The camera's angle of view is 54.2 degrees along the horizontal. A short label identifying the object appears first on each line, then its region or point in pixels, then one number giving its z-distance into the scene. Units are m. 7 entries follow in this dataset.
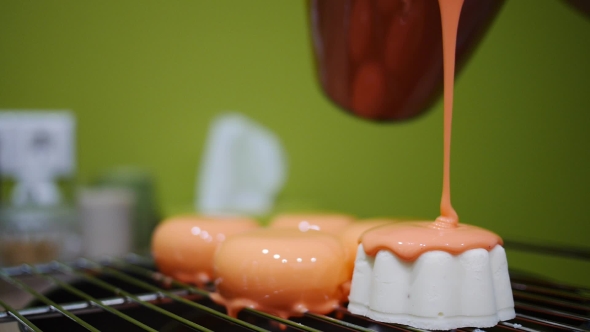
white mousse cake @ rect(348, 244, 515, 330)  0.56
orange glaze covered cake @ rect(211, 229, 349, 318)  0.63
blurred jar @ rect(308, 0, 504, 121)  0.66
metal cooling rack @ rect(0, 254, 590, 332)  0.58
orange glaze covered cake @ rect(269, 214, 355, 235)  0.85
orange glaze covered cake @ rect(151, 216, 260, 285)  0.81
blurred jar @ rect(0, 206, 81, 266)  1.20
